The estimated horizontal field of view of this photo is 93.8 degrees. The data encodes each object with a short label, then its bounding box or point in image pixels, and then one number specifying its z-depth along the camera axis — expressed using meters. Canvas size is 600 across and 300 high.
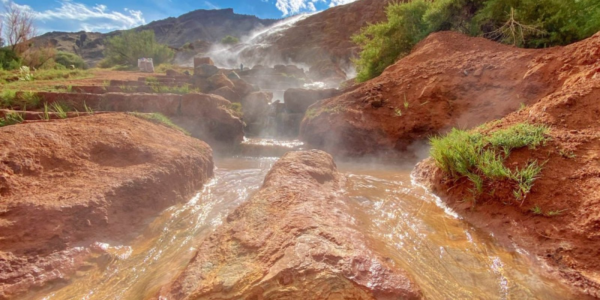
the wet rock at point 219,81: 11.91
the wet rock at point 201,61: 18.12
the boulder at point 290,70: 20.96
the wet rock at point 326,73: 20.45
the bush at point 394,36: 8.88
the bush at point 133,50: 26.83
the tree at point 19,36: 19.06
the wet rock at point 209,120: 7.72
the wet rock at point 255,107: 10.20
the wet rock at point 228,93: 10.99
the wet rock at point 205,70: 14.63
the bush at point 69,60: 25.01
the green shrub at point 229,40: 48.45
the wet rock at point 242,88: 11.41
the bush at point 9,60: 16.61
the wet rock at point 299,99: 9.79
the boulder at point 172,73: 15.45
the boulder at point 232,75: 16.03
